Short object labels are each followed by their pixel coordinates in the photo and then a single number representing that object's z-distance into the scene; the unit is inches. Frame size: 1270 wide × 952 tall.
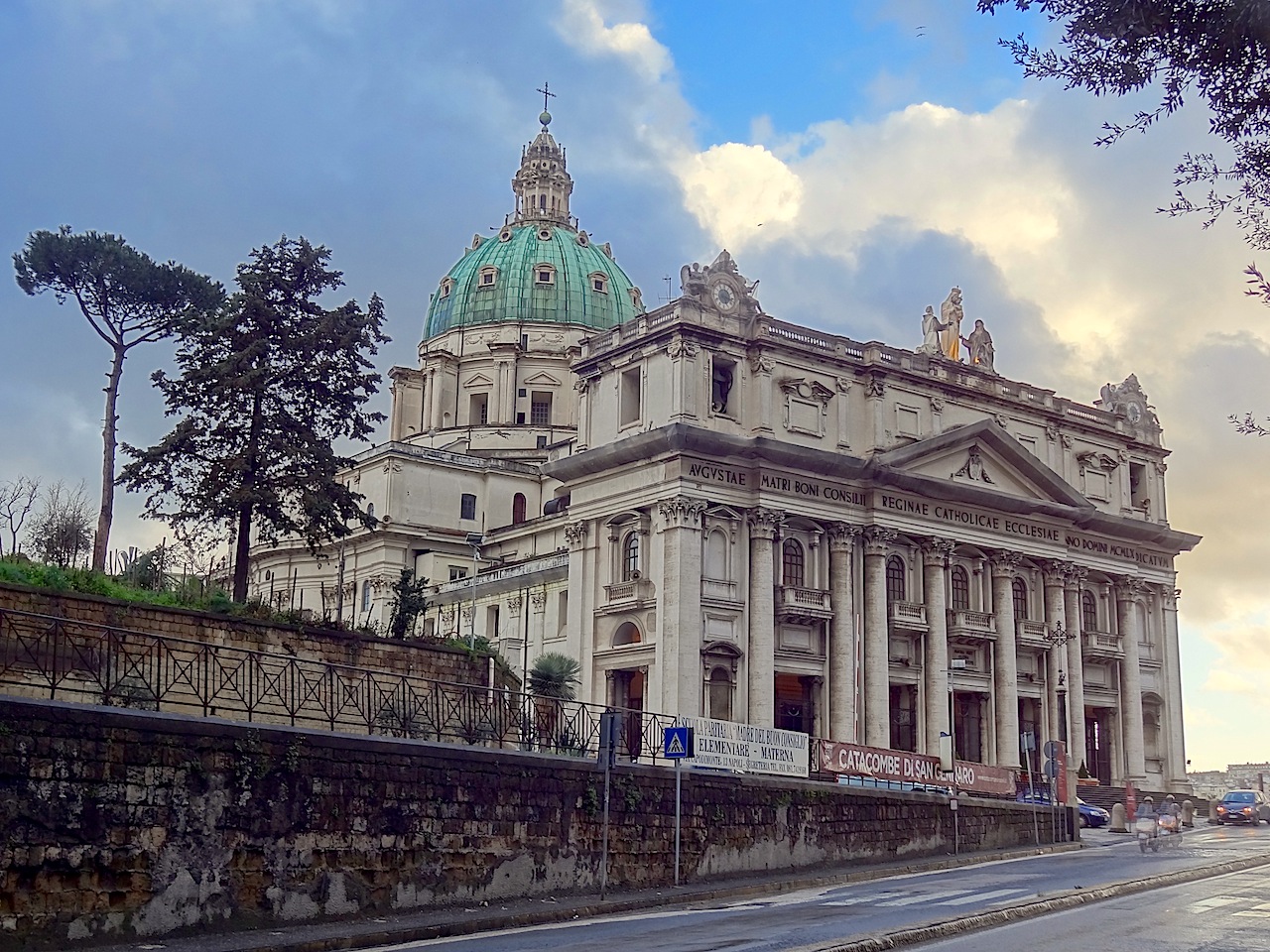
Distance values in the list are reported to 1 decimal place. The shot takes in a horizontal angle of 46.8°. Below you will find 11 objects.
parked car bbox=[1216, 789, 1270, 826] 2213.3
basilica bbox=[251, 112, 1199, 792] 2058.3
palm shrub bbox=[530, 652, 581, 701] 1723.7
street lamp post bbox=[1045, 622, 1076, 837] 2432.3
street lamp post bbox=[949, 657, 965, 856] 2263.3
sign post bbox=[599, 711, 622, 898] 988.6
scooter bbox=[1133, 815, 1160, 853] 1507.1
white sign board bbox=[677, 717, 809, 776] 1226.0
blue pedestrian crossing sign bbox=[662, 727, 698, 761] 1054.4
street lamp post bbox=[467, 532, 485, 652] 2647.6
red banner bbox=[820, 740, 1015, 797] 1424.7
